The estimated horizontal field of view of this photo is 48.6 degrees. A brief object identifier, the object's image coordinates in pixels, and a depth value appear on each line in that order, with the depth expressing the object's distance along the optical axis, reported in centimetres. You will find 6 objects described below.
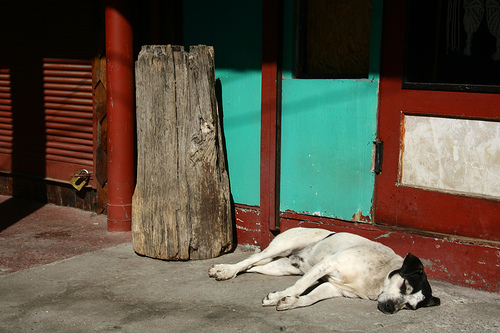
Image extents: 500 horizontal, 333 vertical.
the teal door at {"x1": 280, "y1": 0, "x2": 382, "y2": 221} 469
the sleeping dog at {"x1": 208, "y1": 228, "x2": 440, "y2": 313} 376
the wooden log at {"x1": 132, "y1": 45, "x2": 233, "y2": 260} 492
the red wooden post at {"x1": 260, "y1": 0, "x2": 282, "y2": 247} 502
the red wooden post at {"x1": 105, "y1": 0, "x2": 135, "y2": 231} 557
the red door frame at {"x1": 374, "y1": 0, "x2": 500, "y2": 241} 420
